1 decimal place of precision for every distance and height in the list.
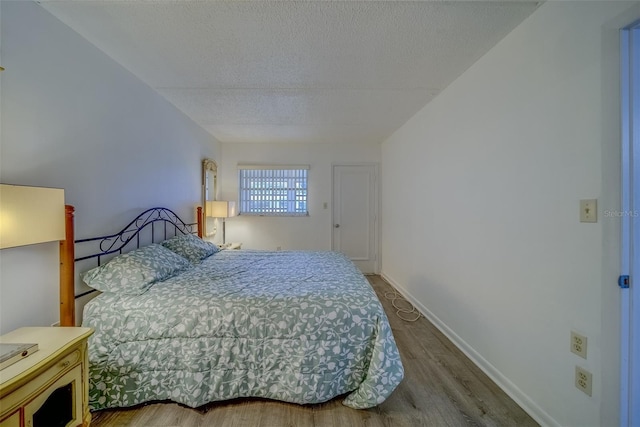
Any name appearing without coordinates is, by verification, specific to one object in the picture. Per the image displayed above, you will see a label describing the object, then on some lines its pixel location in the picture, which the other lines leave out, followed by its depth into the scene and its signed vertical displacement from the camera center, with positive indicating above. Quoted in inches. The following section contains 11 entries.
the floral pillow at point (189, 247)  97.9 -15.0
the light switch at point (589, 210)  46.5 +0.4
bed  59.0 -33.9
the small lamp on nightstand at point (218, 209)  146.9 +1.3
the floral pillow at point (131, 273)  64.2 -17.3
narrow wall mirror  142.4 +14.6
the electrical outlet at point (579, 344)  48.5 -26.9
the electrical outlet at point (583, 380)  47.9 -33.6
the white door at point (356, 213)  180.9 -1.2
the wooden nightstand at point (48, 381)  35.4 -27.9
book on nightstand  37.8 -22.9
